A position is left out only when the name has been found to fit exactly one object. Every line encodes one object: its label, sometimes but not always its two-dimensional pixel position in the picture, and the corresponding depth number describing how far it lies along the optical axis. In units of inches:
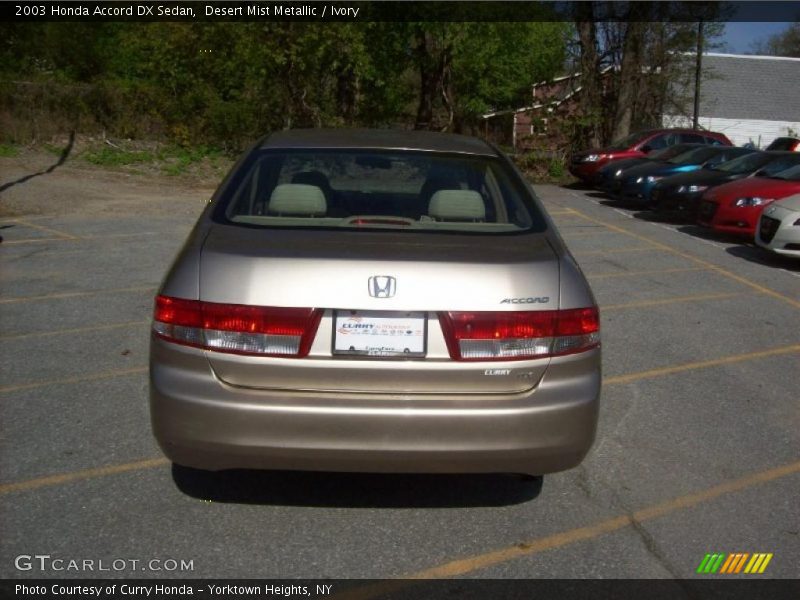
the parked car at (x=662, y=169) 713.0
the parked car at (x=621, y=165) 802.2
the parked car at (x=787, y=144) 930.2
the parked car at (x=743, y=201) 519.2
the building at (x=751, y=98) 1647.4
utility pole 1187.8
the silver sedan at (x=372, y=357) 132.6
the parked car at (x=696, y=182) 631.8
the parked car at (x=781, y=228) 439.8
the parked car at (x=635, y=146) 893.2
